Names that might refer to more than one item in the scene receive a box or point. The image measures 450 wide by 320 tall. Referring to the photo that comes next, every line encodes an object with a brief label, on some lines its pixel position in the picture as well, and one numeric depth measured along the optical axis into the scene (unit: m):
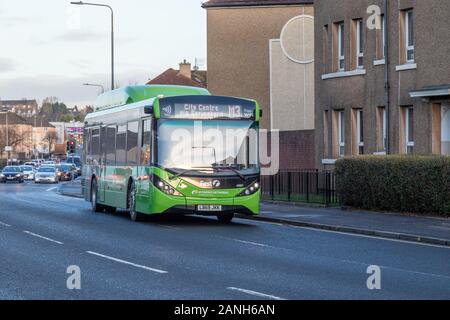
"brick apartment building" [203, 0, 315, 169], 55.75
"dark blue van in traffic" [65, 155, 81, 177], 104.00
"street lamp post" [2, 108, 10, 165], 160.12
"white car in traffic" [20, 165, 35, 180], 89.31
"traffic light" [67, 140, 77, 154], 58.10
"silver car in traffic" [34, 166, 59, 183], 77.75
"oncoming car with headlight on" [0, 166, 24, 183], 82.94
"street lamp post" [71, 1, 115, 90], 47.20
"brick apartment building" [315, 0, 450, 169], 32.53
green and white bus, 24.75
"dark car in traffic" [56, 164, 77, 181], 84.94
